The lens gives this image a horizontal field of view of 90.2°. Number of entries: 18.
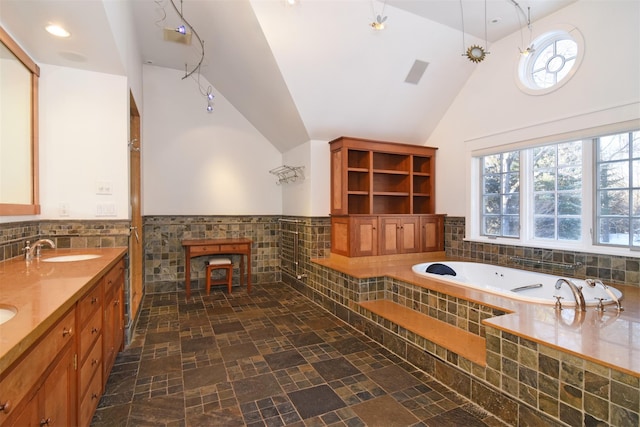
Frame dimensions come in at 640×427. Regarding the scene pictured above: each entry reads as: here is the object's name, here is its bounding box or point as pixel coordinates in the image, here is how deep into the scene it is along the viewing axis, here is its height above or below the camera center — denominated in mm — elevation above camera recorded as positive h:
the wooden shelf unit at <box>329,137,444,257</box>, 4297 +213
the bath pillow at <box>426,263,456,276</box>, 3704 -666
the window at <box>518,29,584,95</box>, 3301 +1677
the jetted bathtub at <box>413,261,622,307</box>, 2596 -693
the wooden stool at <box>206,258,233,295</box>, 4520 -779
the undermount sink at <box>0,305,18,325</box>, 1193 -377
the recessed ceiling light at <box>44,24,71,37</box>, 2055 +1203
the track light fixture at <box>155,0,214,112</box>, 3270 +1971
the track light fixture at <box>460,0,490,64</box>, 3440 +1807
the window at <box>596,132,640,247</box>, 2953 +224
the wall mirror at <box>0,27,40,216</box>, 2088 +593
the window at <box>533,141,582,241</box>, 3411 +240
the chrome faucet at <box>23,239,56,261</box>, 2127 -263
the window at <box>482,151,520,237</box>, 3996 +237
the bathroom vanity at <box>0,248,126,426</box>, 946 -490
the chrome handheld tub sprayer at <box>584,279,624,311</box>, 2188 -582
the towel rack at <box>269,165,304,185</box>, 4861 +646
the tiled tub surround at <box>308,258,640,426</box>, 1477 -826
